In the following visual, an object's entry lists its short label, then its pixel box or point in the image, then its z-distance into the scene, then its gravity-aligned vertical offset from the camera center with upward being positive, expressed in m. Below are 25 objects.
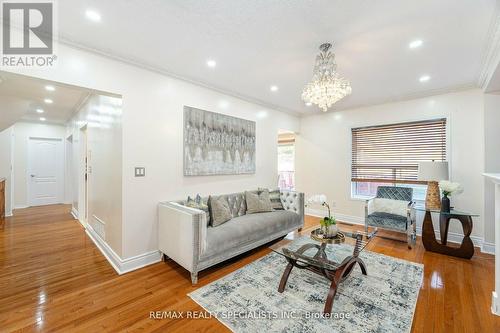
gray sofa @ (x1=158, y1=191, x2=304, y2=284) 2.41 -0.87
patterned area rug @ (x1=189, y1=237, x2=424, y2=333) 1.80 -1.31
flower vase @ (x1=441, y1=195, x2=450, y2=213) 3.26 -0.58
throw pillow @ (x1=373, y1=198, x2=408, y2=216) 3.77 -0.71
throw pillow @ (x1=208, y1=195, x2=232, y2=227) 3.07 -0.65
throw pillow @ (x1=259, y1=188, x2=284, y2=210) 4.11 -0.63
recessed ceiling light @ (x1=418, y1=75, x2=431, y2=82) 3.20 +1.34
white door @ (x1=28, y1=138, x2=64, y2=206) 6.48 -0.16
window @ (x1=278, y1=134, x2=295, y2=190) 7.02 +0.16
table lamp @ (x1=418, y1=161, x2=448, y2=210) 3.39 -0.17
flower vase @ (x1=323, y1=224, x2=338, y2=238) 2.44 -0.73
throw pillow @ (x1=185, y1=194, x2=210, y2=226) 2.91 -0.52
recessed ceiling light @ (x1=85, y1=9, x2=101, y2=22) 1.86 +1.34
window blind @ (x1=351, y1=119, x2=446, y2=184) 3.93 +0.34
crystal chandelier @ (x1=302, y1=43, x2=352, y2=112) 2.36 +0.90
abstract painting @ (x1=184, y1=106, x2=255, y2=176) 3.32 +0.38
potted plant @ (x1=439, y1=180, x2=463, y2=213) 3.14 -0.35
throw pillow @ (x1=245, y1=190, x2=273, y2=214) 3.71 -0.64
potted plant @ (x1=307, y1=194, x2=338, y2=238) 2.44 -0.69
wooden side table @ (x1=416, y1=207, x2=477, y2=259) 3.03 -1.04
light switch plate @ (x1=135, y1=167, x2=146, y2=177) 2.77 -0.08
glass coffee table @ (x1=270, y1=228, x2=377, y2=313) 2.09 -0.97
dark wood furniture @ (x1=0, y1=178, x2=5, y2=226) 4.99 -0.79
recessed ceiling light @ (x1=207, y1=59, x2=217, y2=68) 2.76 +1.34
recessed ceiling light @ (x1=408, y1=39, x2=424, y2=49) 2.29 +1.33
